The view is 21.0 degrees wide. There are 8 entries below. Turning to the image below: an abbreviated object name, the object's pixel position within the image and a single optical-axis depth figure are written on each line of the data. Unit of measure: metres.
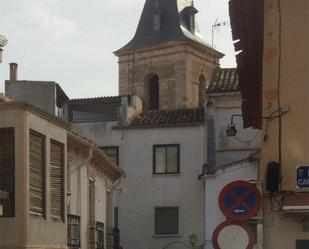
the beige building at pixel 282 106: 10.97
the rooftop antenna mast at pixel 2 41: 19.35
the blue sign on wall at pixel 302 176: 10.97
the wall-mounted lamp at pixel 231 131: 17.53
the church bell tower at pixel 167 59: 59.88
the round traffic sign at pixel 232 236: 9.21
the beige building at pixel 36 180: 15.40
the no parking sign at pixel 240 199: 9.62
